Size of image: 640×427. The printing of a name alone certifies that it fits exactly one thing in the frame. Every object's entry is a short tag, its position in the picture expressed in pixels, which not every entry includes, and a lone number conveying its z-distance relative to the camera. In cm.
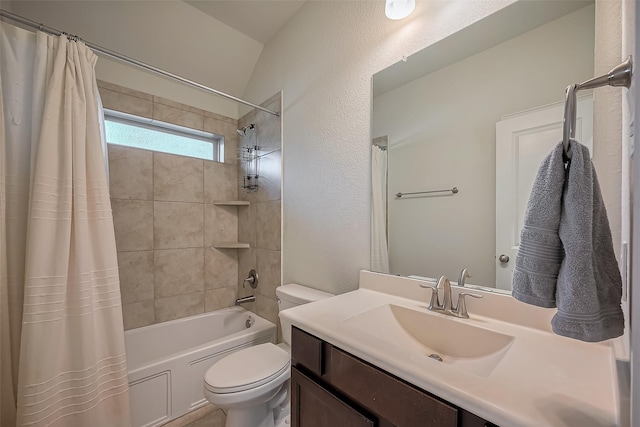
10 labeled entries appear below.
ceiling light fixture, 109
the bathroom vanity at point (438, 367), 47
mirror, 81
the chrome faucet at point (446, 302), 89
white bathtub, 144
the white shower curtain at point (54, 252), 99
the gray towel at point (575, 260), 39
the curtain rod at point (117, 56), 102
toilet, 116
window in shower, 189
